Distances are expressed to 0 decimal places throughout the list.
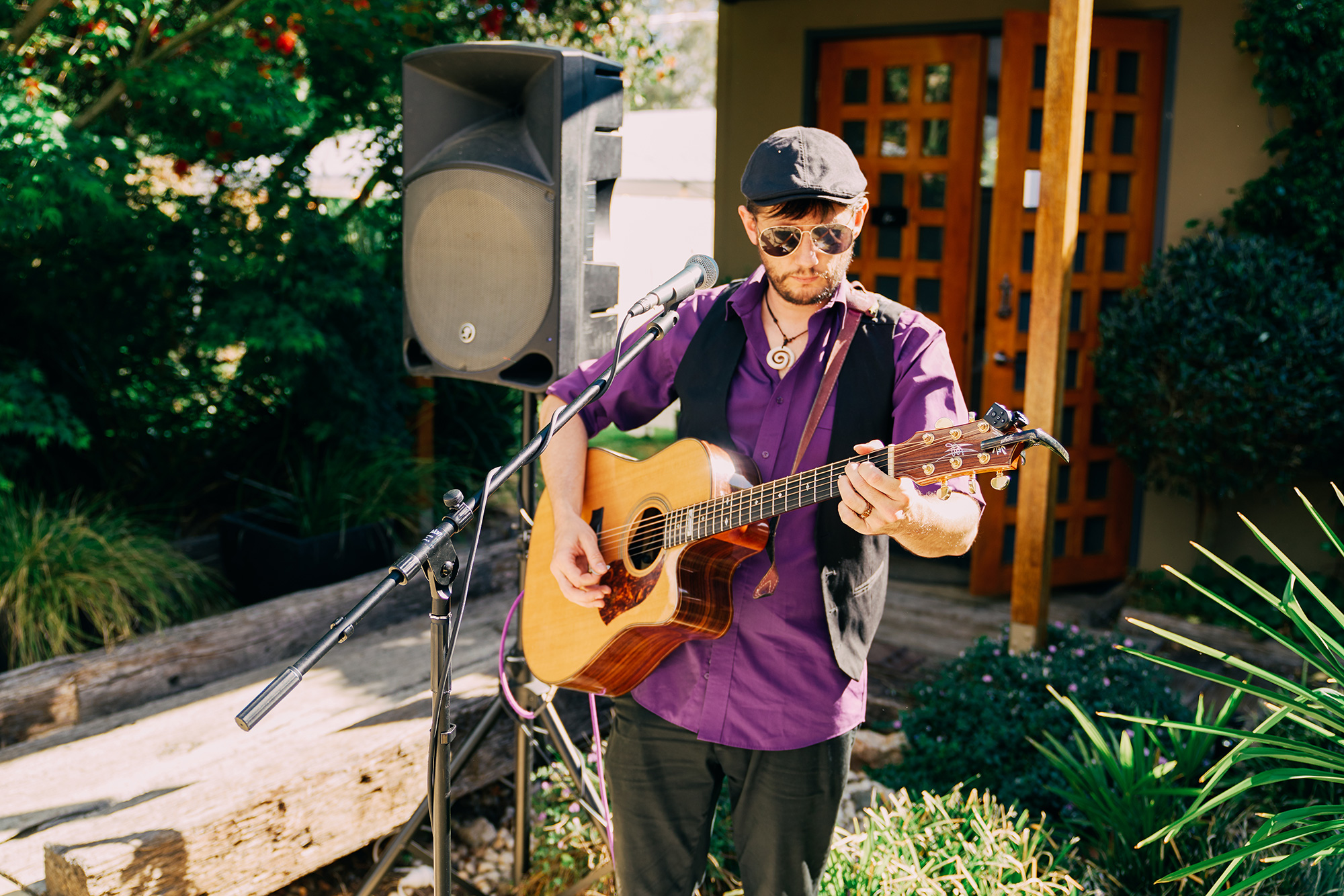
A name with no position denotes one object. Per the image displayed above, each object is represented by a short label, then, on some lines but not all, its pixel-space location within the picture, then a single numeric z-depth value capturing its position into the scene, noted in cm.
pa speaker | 233
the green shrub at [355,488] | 413
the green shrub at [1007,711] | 283
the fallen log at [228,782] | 228
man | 169
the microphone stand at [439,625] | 132
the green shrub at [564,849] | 260
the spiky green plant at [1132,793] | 233
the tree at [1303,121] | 392
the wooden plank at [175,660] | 308
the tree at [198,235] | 351
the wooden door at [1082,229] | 428
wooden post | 318
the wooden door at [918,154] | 457
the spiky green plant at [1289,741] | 182
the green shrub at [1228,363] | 382
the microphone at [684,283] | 172
